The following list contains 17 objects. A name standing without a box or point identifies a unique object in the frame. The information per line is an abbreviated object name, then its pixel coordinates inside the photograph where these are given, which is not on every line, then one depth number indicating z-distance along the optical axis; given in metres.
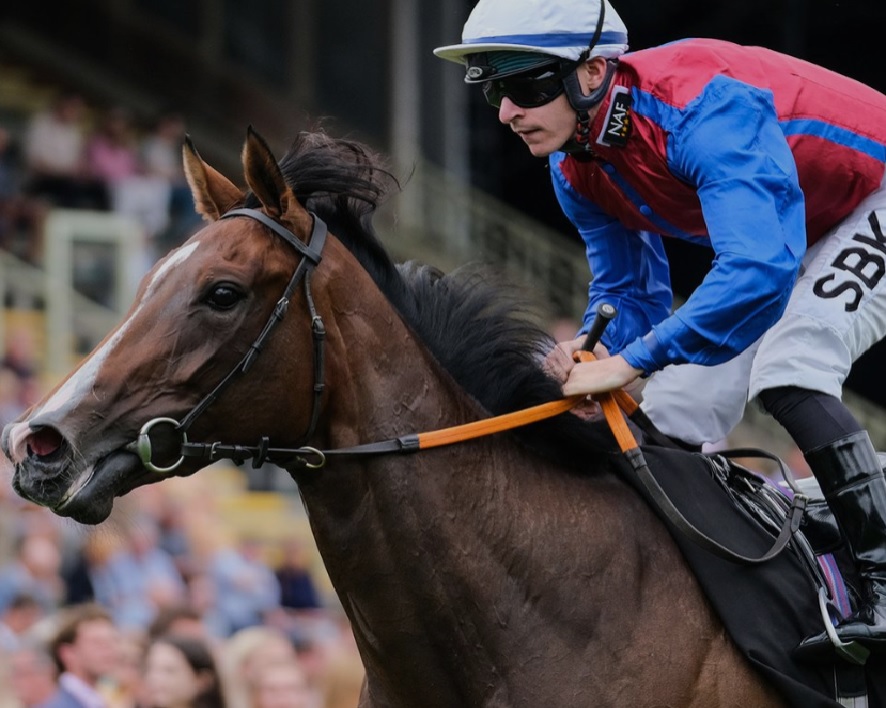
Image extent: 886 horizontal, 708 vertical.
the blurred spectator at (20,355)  18.69
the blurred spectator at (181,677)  10.48
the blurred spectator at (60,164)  23.78
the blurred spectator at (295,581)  17.87
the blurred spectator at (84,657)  11.08
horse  6.22
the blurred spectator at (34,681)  11.18
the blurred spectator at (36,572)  14.34
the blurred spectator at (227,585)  16.03
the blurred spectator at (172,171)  24.00
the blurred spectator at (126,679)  11.27
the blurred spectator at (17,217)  22.86
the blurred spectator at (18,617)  12.34
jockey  6.73
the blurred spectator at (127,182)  24.12
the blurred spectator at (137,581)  14.83
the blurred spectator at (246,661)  10.99
